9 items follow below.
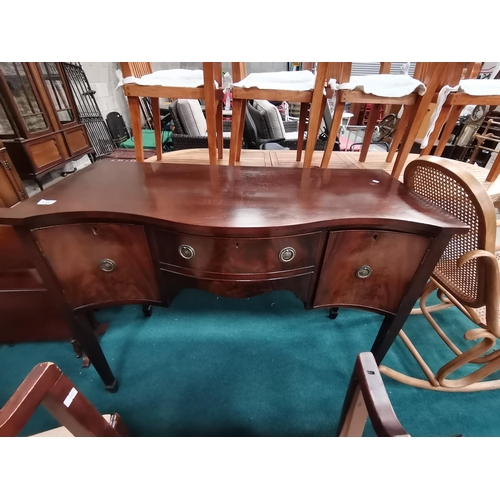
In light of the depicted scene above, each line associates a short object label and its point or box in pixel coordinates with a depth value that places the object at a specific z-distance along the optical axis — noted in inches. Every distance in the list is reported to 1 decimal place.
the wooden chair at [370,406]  14.0
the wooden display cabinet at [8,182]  70.4
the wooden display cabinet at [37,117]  82.4
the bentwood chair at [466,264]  26.3
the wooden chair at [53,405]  14.8
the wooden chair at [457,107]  46.6
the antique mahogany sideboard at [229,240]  25.5
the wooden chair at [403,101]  46.3
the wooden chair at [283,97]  45.9
